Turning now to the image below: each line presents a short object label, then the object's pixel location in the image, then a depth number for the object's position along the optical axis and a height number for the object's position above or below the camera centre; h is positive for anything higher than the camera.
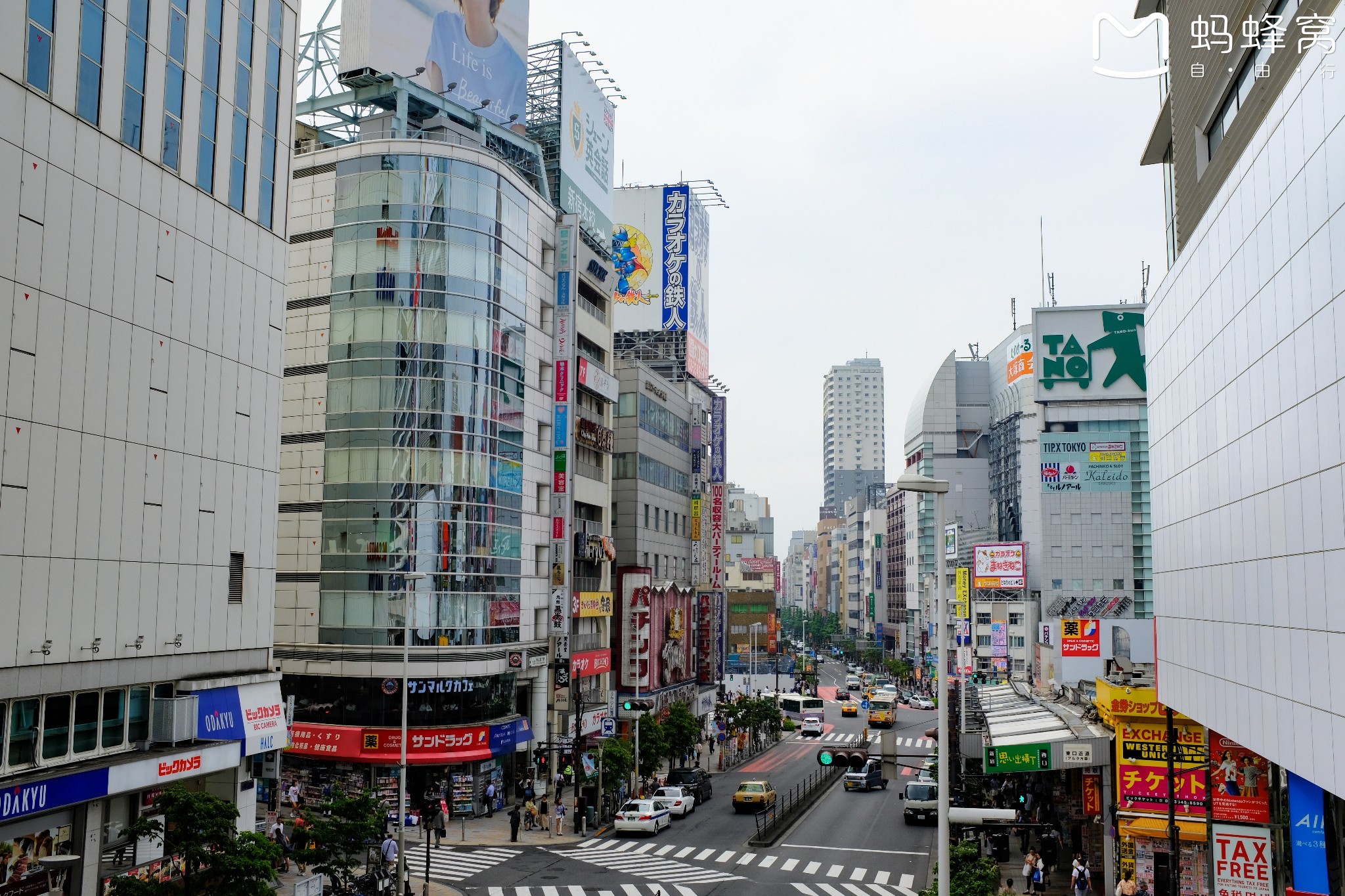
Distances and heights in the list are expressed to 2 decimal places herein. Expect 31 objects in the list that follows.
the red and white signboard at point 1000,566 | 109.75 +0.75
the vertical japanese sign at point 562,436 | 61.41 +7.14
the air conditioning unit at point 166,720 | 30.86 -4.28
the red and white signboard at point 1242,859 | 28.91 -7.20
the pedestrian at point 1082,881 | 34.44 -9.22
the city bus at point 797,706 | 104.38 -12.44
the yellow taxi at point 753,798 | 52.88 -10.57
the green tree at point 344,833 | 31.02 -7.31
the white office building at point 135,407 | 26.14 +4.04
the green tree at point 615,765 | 51.38 -8.88
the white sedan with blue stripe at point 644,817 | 47.03 -10.30
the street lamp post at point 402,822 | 31.97 -7.47
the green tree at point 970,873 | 28.36 -8.09
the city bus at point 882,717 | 86.75 -11.02
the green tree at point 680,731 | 63.84 -9.21
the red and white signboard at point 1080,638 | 78.94 -4.45
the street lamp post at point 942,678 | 19.28 -1.87
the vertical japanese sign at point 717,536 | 98.38 +2.92
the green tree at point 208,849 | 23.08 -5.97
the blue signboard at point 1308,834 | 23.92 -5.41
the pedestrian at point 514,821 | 45.25 -10.08
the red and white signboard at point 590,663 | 64.25 -5.54
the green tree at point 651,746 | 58.53 -9.12
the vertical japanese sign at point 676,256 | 98.62 +27.41
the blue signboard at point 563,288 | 62.62 +15.32
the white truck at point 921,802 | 50.19 -10.24
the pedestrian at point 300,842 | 31.15 -7.91
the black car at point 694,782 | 56.97 -10.71
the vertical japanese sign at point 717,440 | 99.50 +11.34
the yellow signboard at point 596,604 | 65.88 -2.12
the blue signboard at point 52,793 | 25.05 -5.36
